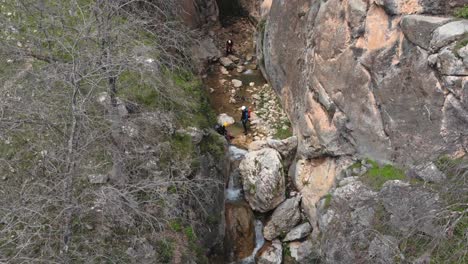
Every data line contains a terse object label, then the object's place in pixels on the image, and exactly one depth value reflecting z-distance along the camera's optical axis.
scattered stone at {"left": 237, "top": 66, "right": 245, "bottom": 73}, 18.12
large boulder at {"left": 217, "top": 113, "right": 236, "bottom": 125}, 15.48
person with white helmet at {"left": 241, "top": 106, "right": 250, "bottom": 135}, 14.90
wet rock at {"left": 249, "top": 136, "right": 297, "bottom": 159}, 13.60
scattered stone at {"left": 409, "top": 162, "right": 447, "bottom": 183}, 8.71
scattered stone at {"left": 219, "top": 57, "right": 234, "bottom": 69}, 18.17
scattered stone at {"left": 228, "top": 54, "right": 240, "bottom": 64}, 18.48
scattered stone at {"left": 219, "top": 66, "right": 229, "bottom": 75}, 17.94
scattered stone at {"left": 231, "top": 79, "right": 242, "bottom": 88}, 17.26
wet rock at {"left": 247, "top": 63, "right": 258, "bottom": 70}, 18.25
